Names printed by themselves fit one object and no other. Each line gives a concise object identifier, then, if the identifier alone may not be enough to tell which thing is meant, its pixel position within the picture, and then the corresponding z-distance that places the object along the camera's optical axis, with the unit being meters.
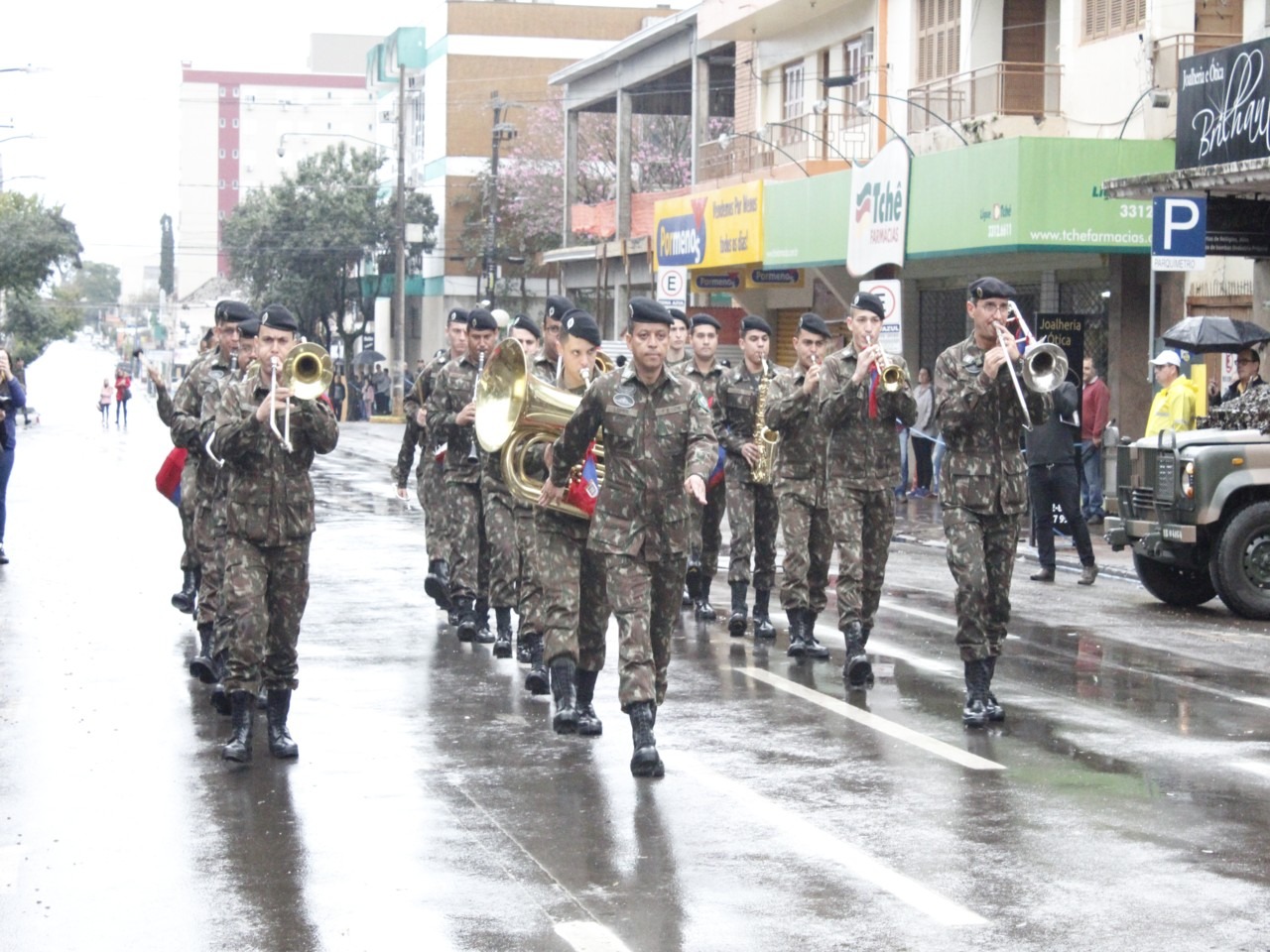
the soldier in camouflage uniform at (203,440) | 10.27
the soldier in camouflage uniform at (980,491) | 9.16
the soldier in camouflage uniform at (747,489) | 12.08
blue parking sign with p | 17.94
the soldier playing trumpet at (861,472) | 10.38
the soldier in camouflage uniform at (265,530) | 8.39
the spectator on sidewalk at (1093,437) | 21.98
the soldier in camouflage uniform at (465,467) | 11.72
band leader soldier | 8.23
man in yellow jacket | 17.95
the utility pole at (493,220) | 56.12
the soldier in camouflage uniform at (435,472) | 12.19
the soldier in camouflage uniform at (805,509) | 11.20
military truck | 13.97
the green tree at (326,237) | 69.19
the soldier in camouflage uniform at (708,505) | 12.47
